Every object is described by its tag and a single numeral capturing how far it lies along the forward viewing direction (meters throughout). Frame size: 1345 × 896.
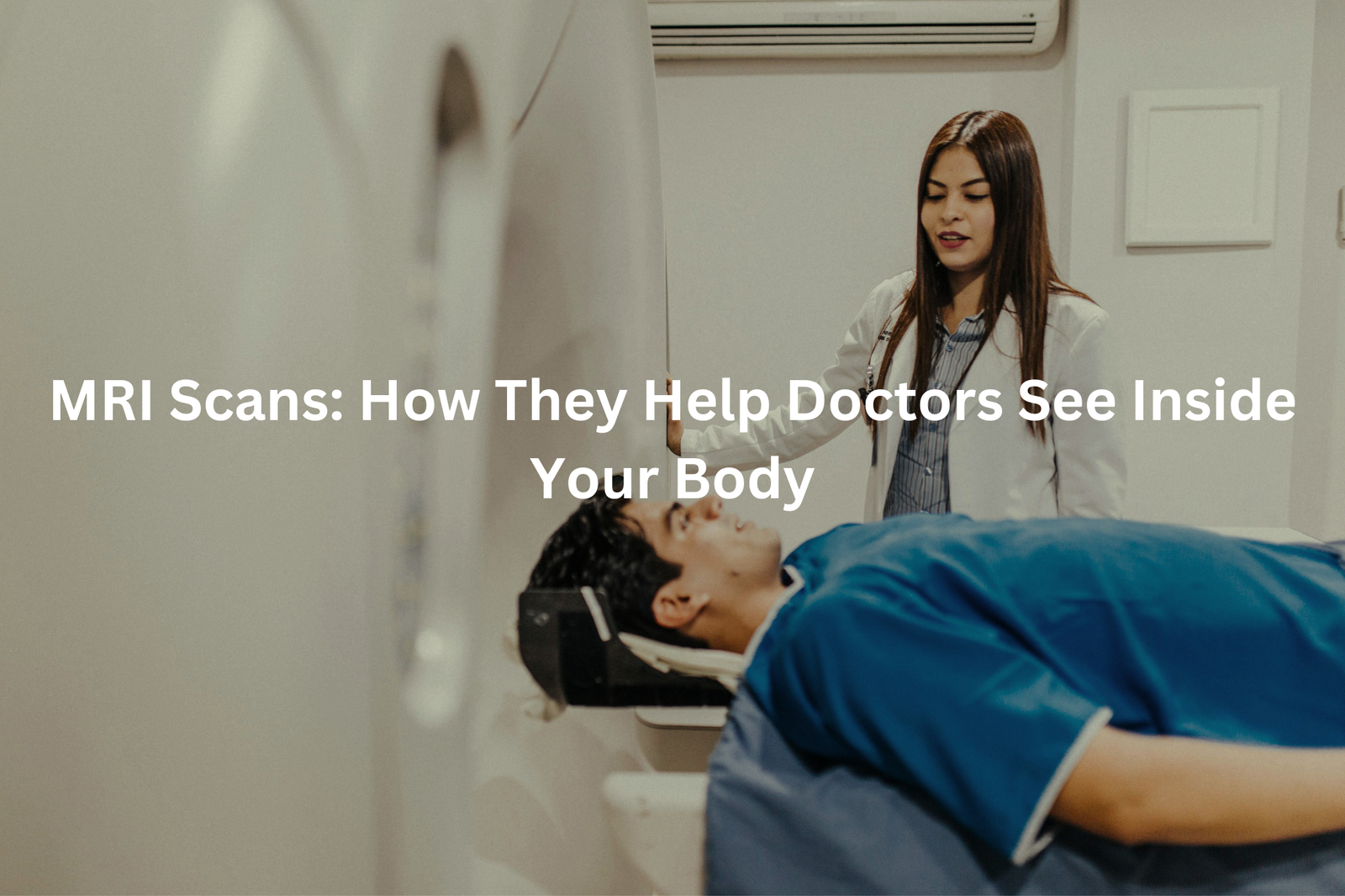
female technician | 1.30
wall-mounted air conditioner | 2.46
